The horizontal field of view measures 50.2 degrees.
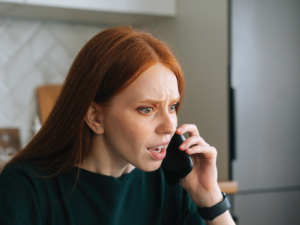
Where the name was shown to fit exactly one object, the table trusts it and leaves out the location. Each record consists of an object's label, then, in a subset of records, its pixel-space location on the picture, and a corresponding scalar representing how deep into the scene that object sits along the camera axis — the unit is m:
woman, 0.71
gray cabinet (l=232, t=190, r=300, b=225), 1.54
